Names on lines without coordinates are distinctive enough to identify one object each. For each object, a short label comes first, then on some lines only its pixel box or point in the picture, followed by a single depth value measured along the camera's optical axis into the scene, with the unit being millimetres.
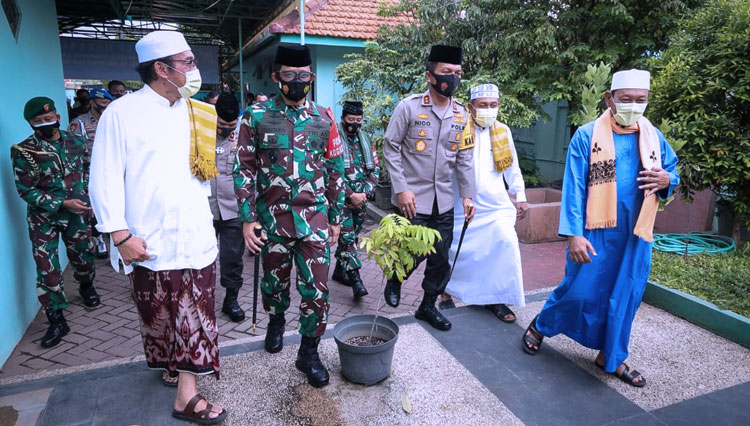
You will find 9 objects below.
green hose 5562
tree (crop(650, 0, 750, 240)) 4625
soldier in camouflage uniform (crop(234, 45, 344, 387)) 2936
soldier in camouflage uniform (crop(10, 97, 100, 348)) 3730
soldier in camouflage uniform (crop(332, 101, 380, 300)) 4785
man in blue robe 3029
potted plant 2914
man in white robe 4082
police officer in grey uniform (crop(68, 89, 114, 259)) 6094
